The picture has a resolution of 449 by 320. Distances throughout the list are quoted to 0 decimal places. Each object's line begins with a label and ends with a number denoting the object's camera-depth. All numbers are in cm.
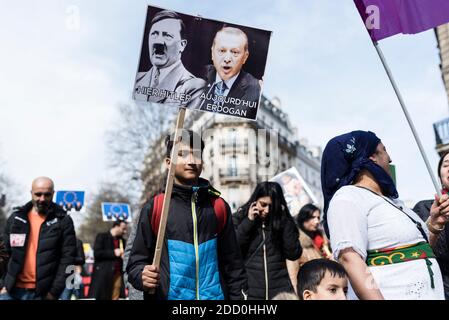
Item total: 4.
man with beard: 527
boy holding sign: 344
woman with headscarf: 276
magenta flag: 381
